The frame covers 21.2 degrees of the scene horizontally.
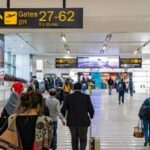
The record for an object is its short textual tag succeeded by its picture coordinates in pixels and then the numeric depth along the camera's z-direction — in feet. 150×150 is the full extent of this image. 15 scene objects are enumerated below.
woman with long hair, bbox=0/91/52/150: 11.86
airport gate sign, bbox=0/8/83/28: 29.53
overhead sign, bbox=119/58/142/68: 114.11
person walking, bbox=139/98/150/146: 29.45
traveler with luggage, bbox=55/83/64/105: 65.57
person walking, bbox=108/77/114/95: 126.54
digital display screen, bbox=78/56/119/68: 118.21
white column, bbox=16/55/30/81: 115.57
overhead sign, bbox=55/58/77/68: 115.14
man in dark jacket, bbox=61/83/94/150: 23.29
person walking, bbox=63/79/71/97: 68.62
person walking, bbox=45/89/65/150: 26.60
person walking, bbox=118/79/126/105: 85.35
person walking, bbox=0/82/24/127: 18.13
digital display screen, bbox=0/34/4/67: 61.77
